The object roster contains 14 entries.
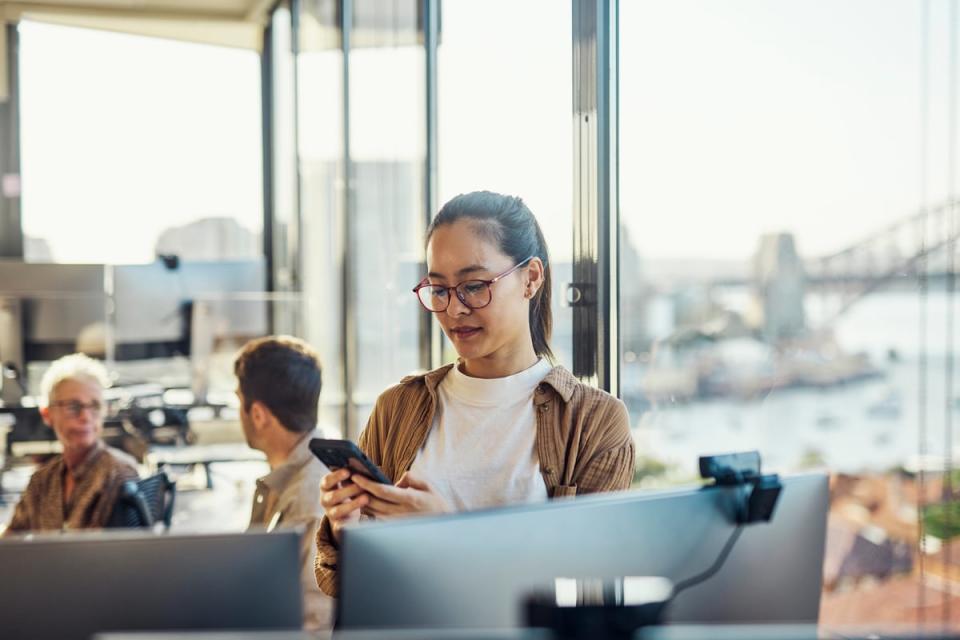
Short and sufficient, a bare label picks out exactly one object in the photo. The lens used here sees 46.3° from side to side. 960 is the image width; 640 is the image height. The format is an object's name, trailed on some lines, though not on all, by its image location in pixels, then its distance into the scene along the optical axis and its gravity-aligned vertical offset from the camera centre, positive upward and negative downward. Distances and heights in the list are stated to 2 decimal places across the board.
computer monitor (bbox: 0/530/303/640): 0.92 -0.26
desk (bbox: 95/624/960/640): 0.74 -0.25
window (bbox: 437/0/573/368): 2.35 +0.38
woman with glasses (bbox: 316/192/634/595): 1.69 -0.22
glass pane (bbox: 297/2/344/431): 4.62 +0.34
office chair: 2.63 -0.57
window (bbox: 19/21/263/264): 6.02 +0.65
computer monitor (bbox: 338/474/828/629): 0.94 -0.26
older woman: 2.88 -0.55
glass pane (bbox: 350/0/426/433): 3.62 +0.26
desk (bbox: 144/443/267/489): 4.37 -0.75
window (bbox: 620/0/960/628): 1.53 +0.00
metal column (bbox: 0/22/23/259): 5.93 +0.57
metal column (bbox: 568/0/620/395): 2.21 +0.16
